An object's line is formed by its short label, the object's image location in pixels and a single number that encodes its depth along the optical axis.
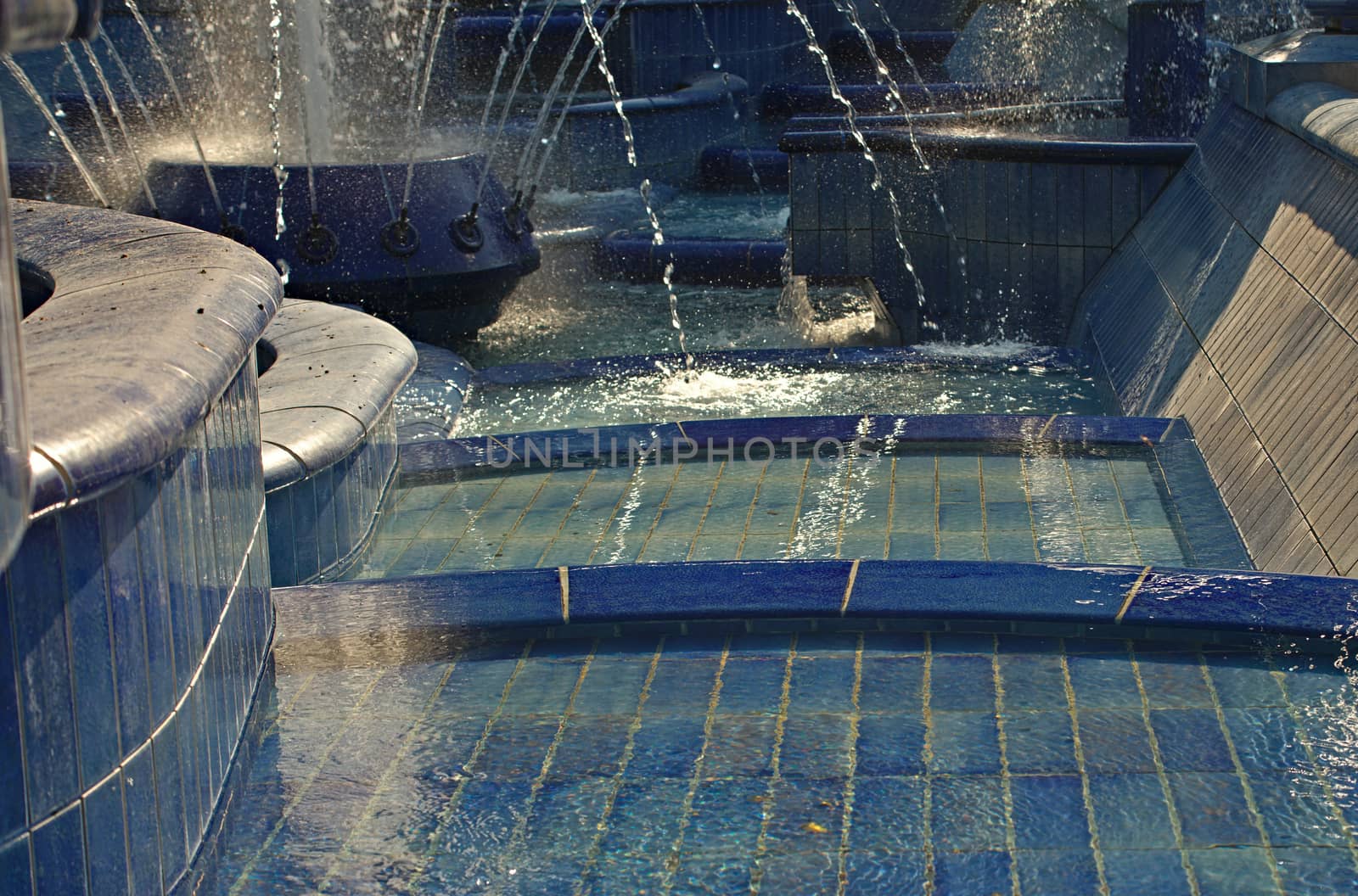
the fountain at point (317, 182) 9.22
